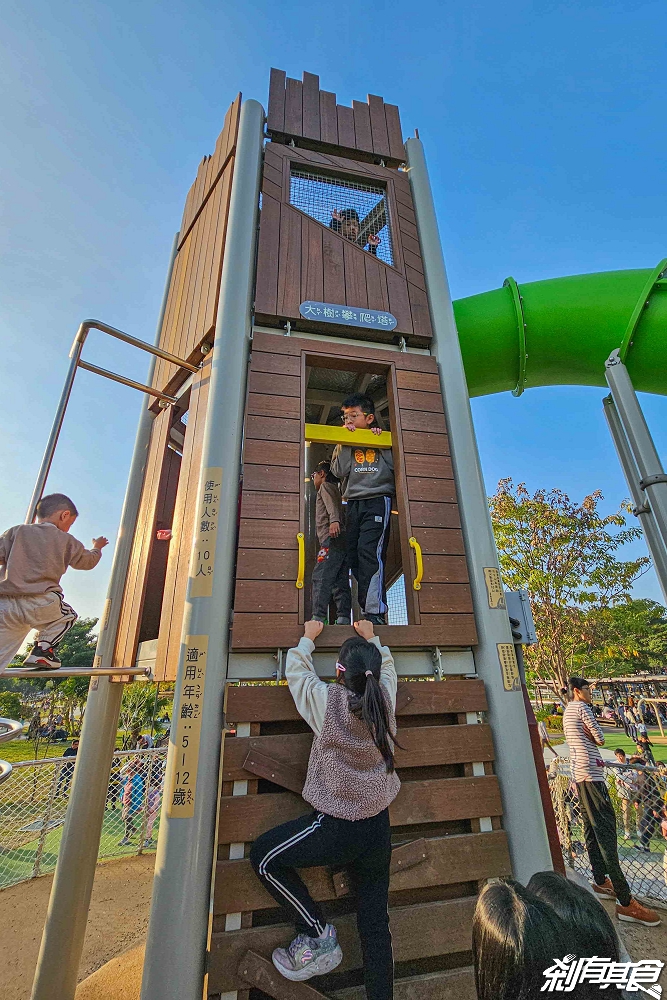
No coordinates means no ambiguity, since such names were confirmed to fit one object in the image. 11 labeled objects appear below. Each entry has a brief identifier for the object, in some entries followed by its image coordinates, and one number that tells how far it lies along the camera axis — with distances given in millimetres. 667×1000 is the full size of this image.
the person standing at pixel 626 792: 5883
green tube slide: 4664
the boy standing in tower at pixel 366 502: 3621
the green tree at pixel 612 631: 13638
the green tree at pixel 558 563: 13219
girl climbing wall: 2238
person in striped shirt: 4438
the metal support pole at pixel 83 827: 3496
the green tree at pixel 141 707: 23312
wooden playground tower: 2451
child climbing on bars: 2906
